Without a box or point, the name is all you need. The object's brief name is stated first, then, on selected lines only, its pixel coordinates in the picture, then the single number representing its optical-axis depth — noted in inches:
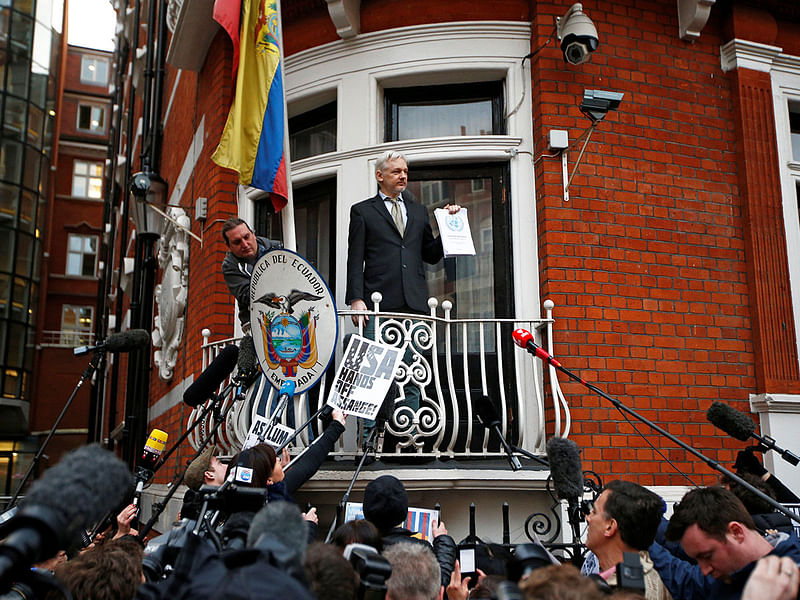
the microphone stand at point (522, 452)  176.5
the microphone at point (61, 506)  54.6
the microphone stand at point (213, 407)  187.0
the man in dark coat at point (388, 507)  145.7
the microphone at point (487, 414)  189.2
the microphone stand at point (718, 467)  142.9
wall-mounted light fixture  326.3
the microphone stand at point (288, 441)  172.2
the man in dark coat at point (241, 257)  226.1
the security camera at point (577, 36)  236.4
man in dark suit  235.9
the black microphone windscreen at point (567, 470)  140.7
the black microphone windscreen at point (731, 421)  175.9
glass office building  1197.7
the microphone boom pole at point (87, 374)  212.8
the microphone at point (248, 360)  219.7
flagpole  245.9
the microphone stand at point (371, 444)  193.9
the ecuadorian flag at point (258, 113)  251.4
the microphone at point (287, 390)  205.9
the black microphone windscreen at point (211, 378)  188.9
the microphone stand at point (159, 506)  142.7
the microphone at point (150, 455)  158.4
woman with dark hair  138.3
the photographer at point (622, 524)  122.0
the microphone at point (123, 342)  203.5
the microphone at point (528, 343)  181.8
